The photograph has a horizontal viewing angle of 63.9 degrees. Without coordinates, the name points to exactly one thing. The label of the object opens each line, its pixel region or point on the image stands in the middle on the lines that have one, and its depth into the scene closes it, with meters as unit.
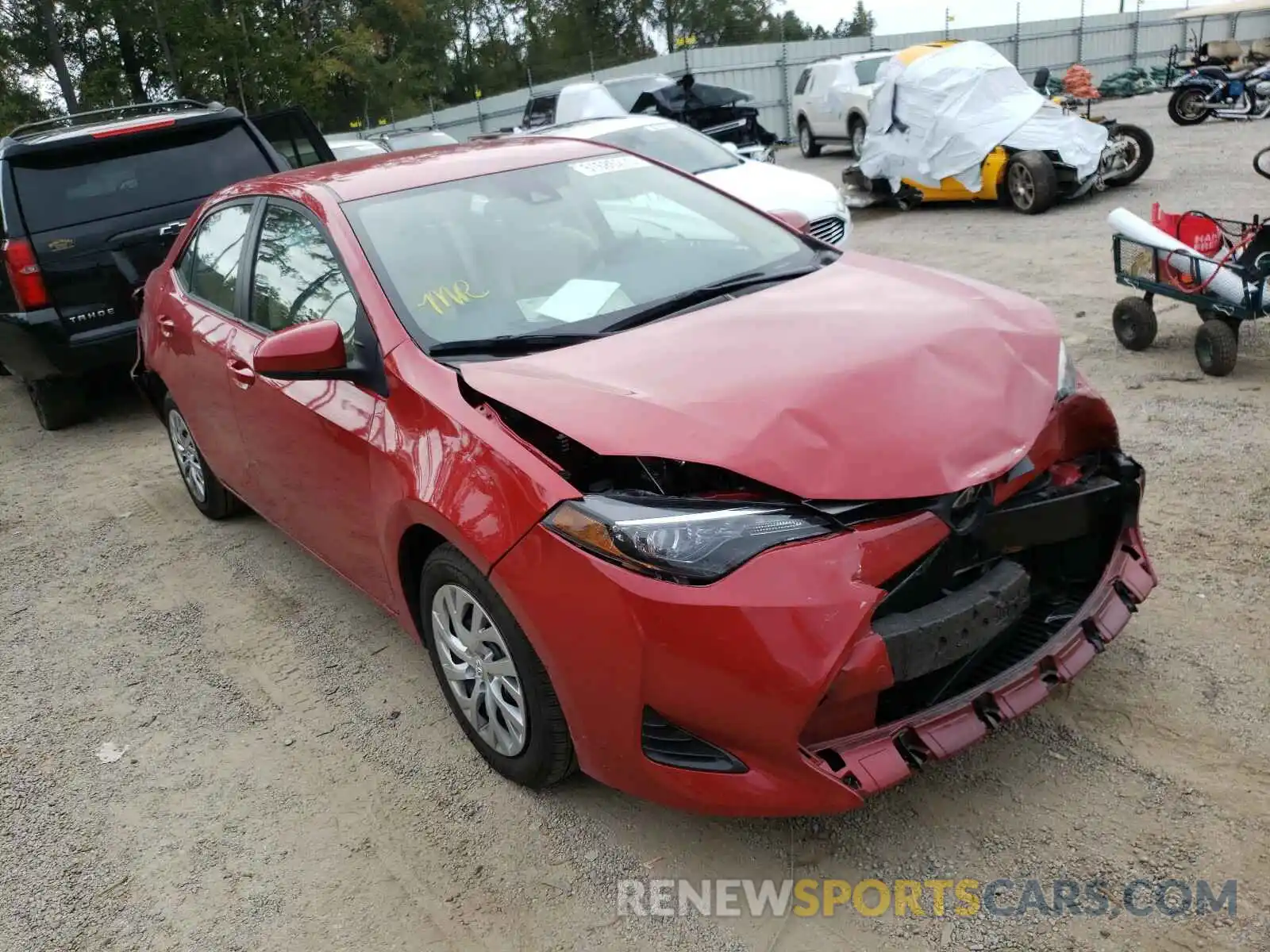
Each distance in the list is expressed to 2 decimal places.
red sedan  2.21
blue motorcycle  16.75
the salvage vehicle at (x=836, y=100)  17.23
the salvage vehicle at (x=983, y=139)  10.71
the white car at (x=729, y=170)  8.10
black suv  6.38
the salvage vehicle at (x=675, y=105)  15.08
